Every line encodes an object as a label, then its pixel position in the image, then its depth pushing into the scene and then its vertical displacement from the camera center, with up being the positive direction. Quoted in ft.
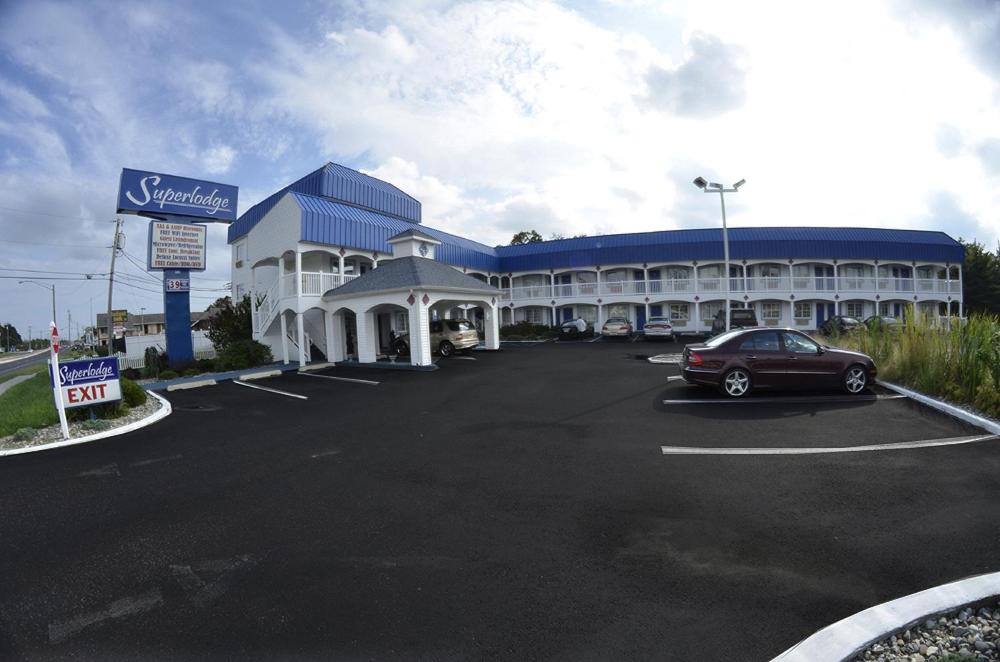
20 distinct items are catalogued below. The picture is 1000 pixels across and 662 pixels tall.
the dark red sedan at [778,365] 32.60 -3.47
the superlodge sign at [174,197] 60.90 +20.39
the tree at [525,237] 205.26 +39.73
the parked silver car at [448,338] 68.90 -0.86
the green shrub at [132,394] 36.65 -3.63
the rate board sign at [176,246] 62.50 +13.63
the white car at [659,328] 91.91 -1.38
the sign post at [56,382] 28.63 -1.87
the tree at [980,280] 135.23 +7.21
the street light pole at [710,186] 69.36 +19.43
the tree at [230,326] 75.36 +2.69
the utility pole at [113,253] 100.74 +22.61
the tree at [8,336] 321.50 +12.86
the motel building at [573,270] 70.18 +11.84
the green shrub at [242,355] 64.13 -1.82
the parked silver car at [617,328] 96.94 -1.04
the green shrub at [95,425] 30.17 -4.85
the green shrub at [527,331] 110.32 -0.84
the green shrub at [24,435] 28.43 -4.90
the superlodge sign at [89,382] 30.78 -2.11
